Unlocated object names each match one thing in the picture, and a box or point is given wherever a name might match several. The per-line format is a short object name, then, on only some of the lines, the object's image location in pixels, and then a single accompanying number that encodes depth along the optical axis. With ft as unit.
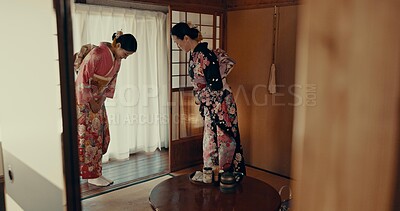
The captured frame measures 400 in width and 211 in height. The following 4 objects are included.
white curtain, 13.79
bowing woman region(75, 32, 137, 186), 10.61
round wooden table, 7.98
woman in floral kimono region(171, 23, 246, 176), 10.76
